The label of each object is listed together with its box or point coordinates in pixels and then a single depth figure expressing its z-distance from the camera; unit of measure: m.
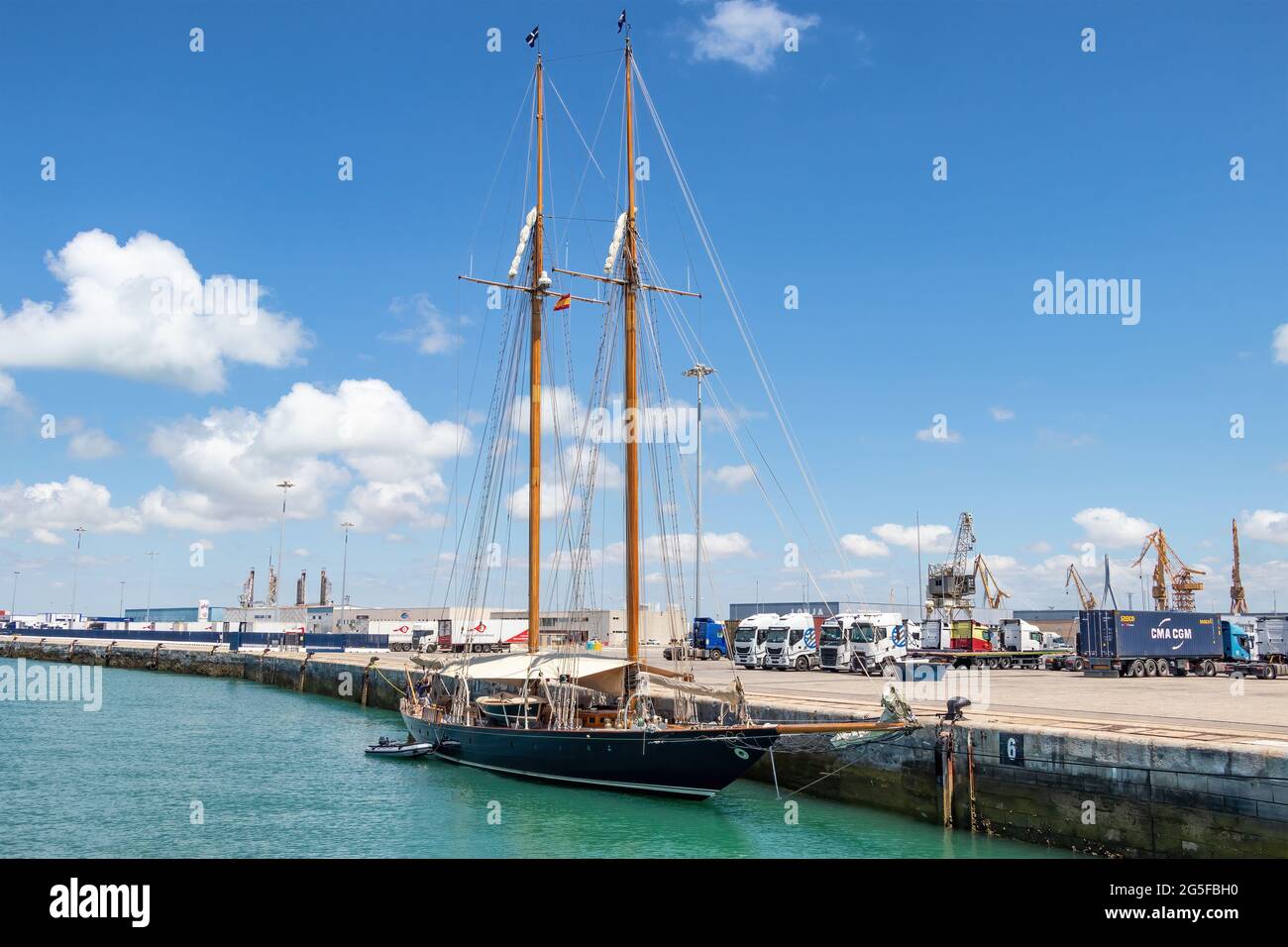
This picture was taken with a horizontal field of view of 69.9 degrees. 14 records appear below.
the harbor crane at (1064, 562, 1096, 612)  167.88
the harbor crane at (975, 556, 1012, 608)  143.01
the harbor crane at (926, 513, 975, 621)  87.25
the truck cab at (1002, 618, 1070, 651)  69.88
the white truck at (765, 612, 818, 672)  62.09
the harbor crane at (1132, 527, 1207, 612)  139.50
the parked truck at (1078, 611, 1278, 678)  53.41
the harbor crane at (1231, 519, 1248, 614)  141.50
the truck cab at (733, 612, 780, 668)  63.88
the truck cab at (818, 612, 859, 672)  58.59
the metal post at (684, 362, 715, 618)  66.94
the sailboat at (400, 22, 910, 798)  26.23
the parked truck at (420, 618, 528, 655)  92.44
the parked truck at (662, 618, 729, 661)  79.26
